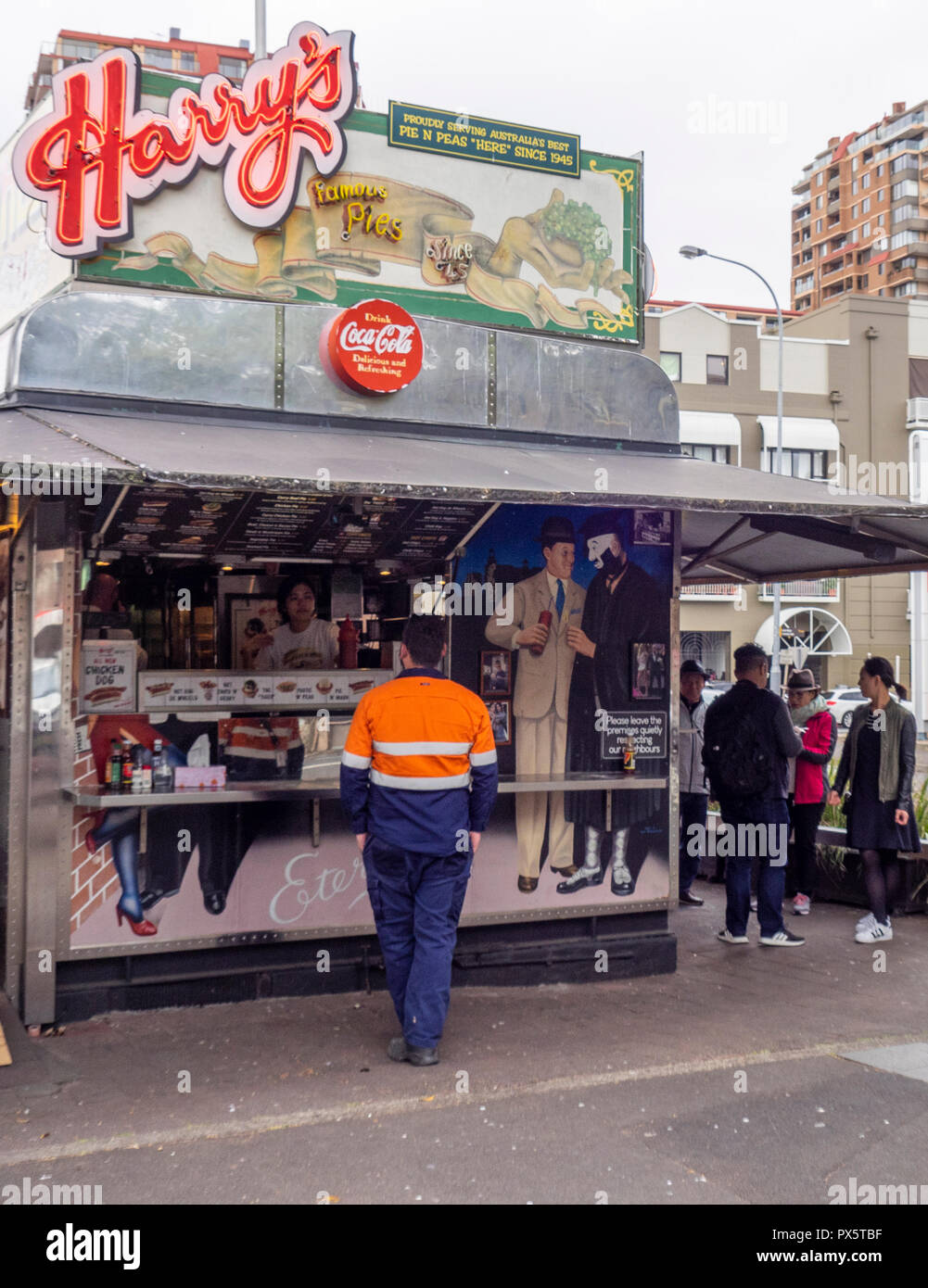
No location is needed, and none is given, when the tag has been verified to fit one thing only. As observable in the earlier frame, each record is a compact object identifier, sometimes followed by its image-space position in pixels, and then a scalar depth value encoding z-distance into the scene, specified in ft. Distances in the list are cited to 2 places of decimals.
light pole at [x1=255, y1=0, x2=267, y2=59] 29.50
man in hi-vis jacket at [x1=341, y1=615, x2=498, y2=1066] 18.40
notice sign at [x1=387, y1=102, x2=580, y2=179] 23.49
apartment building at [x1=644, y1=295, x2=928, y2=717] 137.28
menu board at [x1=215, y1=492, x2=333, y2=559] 22.34
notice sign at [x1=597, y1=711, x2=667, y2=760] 23.81
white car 110.73
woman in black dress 27.32
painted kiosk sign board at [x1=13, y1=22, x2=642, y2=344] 20.89
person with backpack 25.94
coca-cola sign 21.67
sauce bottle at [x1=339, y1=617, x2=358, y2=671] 24.26
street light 89.71
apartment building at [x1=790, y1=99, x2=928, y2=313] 324.39
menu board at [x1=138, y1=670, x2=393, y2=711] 20.88
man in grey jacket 30.60
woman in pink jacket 29.96
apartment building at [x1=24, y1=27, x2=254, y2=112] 191.93
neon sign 20.56
